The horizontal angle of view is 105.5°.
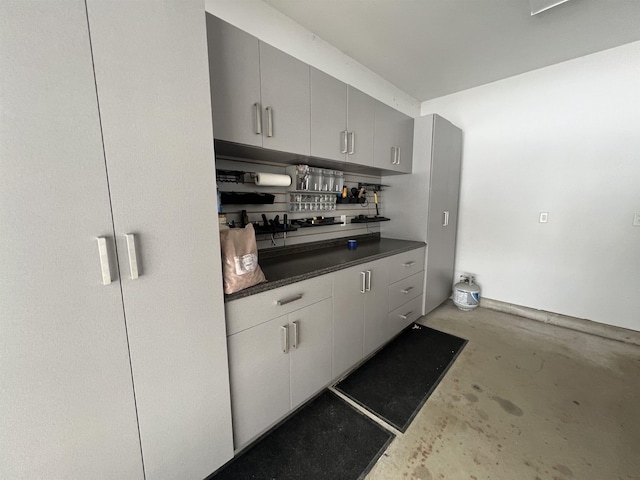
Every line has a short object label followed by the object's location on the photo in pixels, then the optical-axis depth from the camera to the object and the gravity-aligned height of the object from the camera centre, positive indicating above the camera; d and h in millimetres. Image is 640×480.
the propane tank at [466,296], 2884 -1079
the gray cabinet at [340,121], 1672 +637
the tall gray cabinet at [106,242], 674 -117
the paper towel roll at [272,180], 1669 +181
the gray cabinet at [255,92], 1197 +629
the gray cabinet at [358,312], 1660 -790
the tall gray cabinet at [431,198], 2494 +75
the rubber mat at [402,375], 1584 -1298
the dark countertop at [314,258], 1324 -396
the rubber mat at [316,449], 1212 -1313
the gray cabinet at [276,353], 1185 -804
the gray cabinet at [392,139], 2186 +624
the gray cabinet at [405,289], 2141 -797
